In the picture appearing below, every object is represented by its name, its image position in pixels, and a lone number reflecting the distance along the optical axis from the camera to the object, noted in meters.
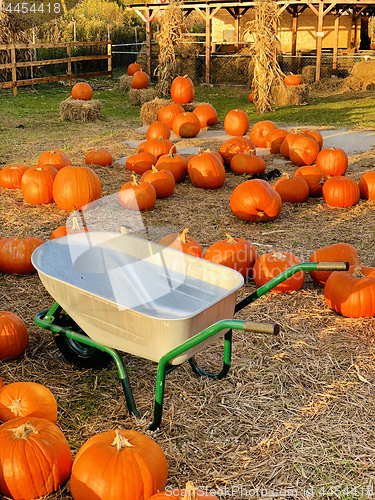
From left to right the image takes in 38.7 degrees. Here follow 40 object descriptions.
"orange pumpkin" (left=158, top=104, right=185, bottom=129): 9.73
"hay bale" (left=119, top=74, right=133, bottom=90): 16.22
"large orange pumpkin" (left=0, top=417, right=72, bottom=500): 2.05
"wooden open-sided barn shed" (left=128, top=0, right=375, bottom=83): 21.62
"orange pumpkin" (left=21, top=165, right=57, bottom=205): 5.82
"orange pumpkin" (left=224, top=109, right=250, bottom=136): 9.28
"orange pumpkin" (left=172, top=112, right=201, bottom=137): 9.22
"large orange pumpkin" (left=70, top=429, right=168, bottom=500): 2.00
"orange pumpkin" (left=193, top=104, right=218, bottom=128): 10.09
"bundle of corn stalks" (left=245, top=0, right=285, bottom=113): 11.41
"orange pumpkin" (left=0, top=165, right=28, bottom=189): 6.45
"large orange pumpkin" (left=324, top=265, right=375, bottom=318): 3.57
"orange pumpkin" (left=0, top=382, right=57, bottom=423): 2.38
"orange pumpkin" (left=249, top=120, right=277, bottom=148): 8.47
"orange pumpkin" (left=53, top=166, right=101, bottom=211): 5.52
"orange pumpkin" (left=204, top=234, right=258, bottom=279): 4.14
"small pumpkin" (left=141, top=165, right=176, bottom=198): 6.07
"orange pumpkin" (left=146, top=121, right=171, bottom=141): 7.94
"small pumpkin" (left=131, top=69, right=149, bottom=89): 14.59
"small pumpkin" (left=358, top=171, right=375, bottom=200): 5.96
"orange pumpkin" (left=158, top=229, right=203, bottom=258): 3.46
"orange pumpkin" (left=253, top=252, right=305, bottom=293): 4.02
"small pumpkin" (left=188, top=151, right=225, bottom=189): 6.38
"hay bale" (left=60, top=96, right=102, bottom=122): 11.44
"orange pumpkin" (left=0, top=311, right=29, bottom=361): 3.07
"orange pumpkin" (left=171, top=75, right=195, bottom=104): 10.77
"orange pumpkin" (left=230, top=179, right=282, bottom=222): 5.20
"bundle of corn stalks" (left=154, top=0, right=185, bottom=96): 12.79
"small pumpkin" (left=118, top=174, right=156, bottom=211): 5.57
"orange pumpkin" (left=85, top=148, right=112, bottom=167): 7.35
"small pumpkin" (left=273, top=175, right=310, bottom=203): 5.86
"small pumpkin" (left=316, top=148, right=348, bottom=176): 6.62
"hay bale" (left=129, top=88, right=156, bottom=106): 13.69
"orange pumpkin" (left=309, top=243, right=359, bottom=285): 4.01
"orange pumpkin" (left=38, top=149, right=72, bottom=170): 6.34
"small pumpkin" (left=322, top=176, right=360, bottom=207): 5.73
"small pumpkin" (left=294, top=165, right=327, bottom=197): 6.05
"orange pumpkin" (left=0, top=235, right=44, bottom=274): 4.25
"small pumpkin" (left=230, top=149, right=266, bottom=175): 6.87
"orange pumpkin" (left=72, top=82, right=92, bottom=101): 12.54
